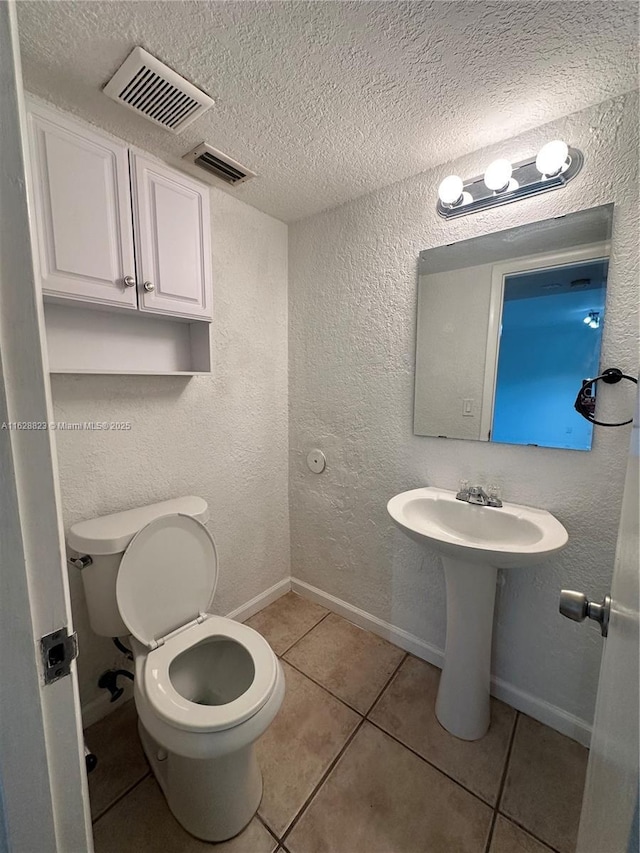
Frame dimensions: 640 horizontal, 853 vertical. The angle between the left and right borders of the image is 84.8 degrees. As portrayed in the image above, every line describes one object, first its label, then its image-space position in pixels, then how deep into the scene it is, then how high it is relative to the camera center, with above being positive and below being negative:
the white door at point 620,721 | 0.37 -0.42
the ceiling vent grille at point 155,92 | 0.97 +0.86
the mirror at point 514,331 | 1.20 +0.20
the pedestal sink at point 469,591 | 1.26 -0.76
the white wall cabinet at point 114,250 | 1.02 +0.44
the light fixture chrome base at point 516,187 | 1.18 +0.70
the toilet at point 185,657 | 0.96 -0.90
